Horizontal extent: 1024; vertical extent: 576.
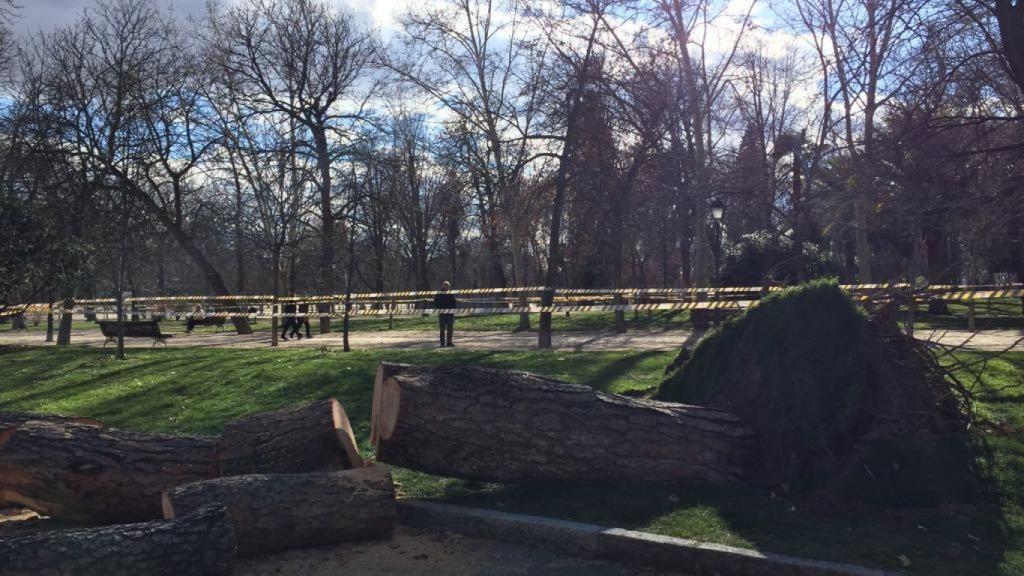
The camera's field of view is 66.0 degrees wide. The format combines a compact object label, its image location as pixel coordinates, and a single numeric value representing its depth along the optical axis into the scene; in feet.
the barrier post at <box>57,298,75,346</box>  69.17
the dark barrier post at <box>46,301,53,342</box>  77.41
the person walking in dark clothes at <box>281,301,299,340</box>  69.41
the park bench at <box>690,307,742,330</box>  62.52
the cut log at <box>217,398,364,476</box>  18.16
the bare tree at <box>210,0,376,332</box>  84.58
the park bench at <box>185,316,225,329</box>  85.40
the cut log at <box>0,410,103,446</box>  18.34
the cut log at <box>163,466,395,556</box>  15.64
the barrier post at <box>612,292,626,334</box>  64.38
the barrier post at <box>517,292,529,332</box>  71.10
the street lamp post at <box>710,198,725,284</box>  67.56
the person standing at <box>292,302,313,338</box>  69.04
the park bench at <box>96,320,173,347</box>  59.98
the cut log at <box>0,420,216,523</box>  17.80
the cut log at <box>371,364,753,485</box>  17.84
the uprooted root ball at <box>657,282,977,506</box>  16.58
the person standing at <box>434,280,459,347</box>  54.90
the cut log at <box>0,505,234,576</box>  12.77
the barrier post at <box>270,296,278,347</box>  58.56
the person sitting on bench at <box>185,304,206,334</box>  81.97
